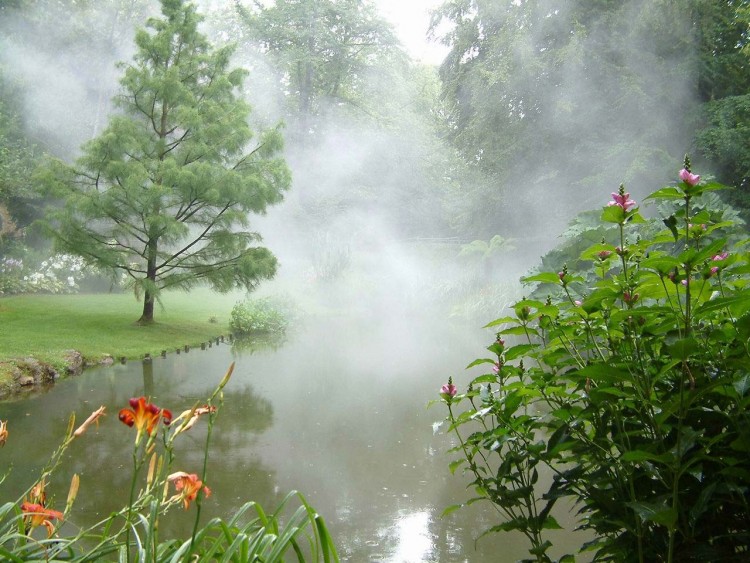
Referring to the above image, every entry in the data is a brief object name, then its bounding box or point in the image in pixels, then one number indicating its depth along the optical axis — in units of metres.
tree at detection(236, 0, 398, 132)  22.27
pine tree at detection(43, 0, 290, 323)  8.44
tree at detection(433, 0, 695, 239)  13.58
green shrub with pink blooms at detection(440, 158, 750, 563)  1.09
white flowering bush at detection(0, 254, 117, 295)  11.80
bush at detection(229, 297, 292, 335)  10.80
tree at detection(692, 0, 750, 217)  12.05
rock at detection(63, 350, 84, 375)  6.44
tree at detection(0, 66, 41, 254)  12.23
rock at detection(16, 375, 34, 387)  5.64
